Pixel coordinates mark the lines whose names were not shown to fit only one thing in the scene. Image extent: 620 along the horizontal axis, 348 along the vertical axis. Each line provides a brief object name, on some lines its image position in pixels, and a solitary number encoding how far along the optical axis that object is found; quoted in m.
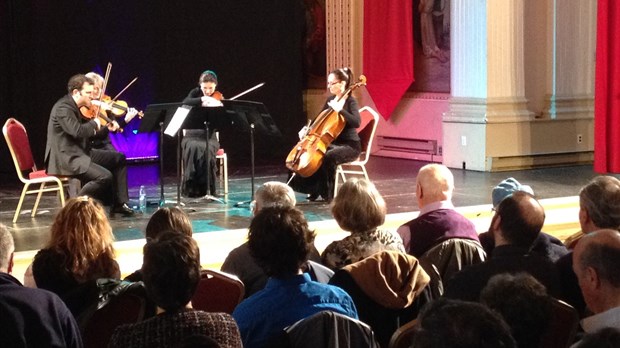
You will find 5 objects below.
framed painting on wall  11.85
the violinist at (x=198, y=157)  8.66
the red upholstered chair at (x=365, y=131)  8.63
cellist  8.31
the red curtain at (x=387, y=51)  12.06
